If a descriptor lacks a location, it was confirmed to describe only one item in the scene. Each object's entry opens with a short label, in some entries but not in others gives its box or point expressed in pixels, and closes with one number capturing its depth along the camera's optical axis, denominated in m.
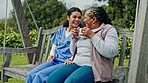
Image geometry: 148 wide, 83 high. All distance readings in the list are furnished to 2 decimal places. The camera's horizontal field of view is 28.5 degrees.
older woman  2.43
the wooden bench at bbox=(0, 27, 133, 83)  3.15
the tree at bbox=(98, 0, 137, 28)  11.04
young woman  2.89
